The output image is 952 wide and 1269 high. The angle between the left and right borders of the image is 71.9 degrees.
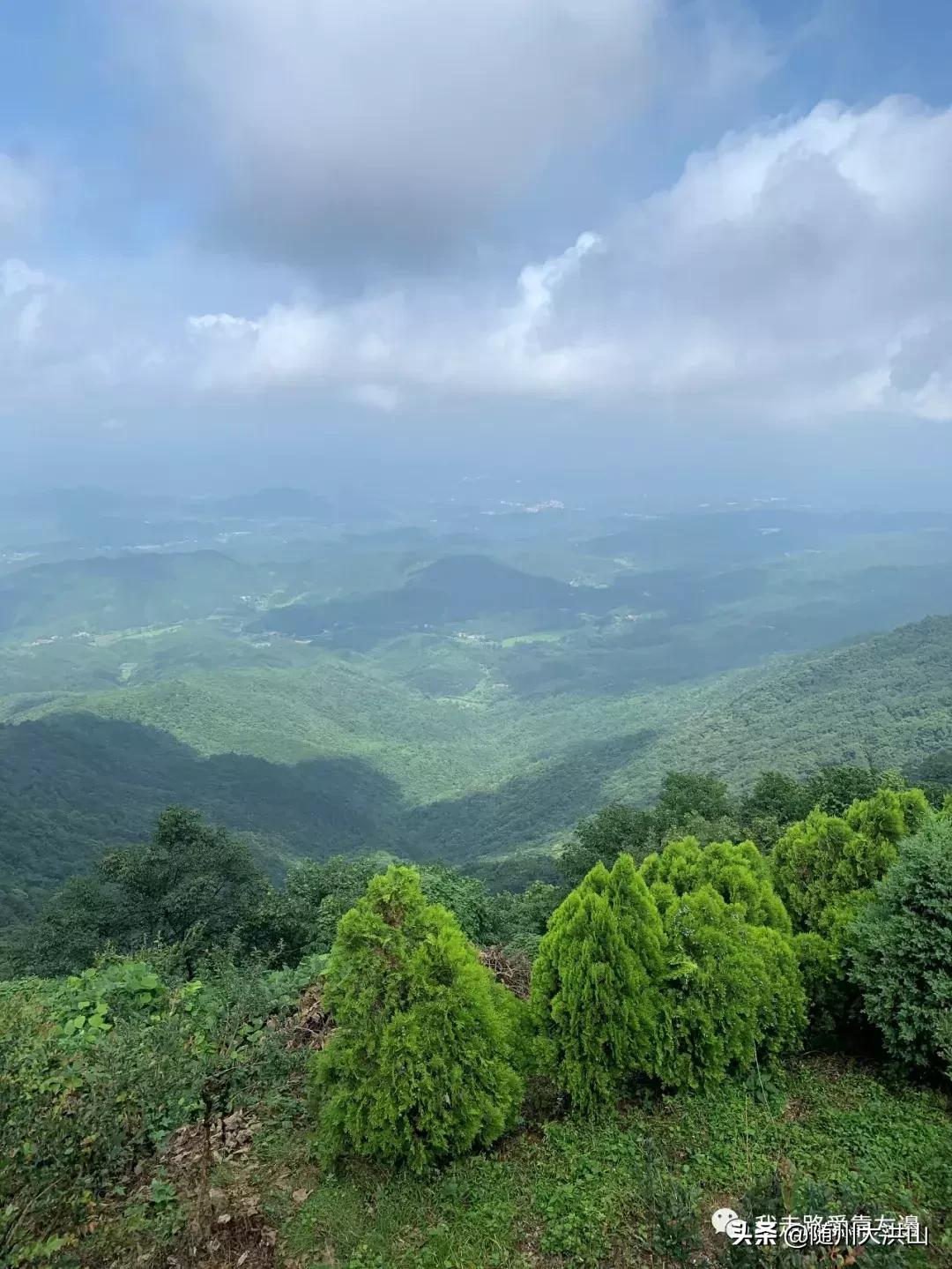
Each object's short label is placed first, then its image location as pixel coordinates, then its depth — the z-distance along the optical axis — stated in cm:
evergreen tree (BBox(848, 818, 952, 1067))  785
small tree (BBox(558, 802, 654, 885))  3011
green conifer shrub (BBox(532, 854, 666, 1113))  790
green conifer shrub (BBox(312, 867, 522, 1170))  693
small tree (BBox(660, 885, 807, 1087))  816
